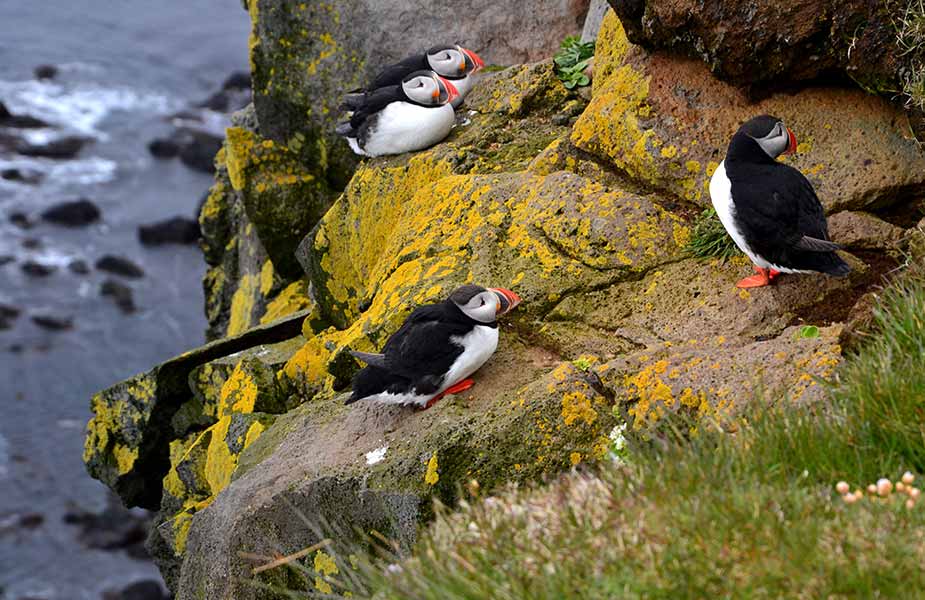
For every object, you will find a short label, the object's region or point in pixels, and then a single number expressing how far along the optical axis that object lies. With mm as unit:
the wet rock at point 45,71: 27000
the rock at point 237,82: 27516
